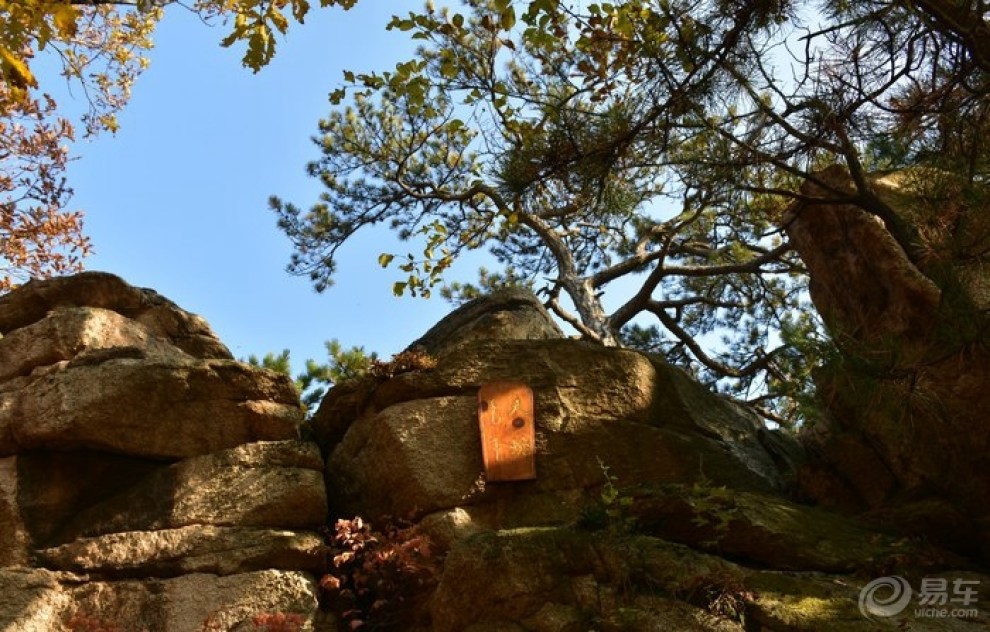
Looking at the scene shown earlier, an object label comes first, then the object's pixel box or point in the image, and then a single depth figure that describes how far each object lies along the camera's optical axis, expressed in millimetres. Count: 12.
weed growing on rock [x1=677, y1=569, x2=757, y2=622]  4137
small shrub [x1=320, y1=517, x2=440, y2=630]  5180
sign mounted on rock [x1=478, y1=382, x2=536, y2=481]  5727
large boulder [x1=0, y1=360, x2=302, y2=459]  5699
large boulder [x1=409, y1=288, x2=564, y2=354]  7293
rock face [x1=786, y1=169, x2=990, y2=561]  4176
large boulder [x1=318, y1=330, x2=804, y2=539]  5715
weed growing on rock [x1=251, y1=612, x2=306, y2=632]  4668
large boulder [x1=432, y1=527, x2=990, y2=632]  4090
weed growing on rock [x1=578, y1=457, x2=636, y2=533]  4629
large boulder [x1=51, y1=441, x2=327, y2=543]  5484
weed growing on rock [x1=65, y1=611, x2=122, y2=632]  4771
